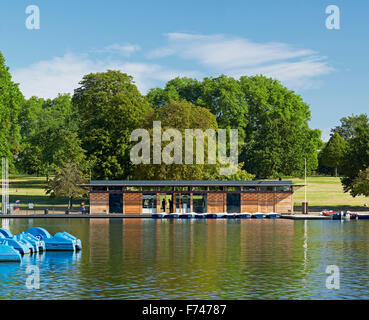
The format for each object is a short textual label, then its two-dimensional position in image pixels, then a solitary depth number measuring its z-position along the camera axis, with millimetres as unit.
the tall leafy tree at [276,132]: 120312
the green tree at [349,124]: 183562
